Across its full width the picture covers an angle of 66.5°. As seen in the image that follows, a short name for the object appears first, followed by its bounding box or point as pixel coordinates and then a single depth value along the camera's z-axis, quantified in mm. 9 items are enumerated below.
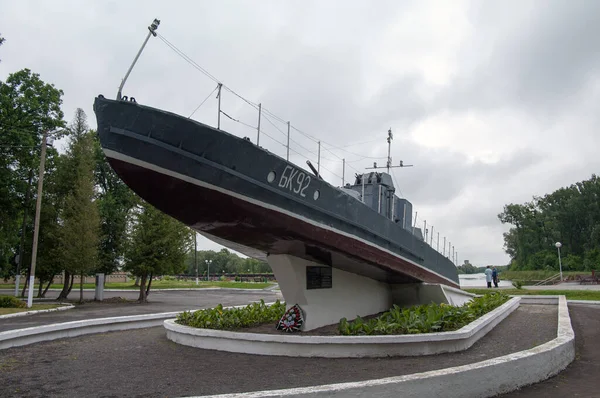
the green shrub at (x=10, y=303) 16606
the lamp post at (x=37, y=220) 17531
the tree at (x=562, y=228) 58562
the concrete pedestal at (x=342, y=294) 8758
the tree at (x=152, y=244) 20125
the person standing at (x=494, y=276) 26234
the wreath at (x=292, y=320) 8688
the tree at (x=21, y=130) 21391
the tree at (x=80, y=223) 19438
